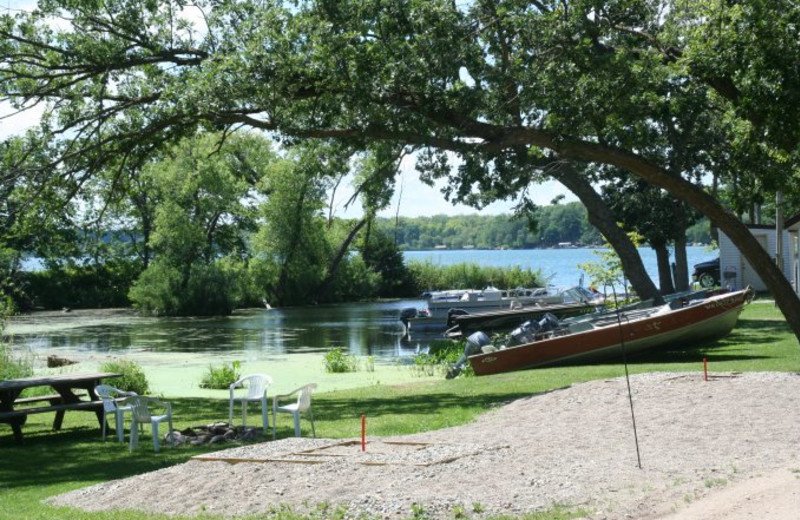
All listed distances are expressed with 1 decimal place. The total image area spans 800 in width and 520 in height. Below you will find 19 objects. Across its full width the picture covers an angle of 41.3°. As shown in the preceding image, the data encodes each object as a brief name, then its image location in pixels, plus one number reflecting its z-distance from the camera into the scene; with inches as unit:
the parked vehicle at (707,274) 1863.9
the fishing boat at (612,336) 876.6
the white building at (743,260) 1723.7
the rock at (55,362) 1109.7
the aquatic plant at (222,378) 890.7
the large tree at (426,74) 641.6
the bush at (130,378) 789.9
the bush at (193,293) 2228.1
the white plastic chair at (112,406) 549.6
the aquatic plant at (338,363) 1039.0
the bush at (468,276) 2598.4
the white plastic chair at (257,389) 552.4
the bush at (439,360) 1006.3
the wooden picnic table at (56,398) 567.8
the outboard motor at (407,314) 1670.8
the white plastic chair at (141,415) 516.7
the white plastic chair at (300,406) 518.3
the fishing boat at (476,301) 1646.2
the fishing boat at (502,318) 1477.6
